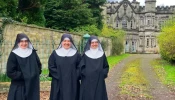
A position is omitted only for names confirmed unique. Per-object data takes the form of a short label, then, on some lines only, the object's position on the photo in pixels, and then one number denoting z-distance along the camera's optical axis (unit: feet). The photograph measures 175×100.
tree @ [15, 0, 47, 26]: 57.56
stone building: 190.70
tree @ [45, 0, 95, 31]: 77.25
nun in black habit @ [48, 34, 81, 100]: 22.04
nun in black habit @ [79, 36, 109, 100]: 22.41
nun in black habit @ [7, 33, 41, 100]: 20.80
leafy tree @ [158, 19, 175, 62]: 80.96
